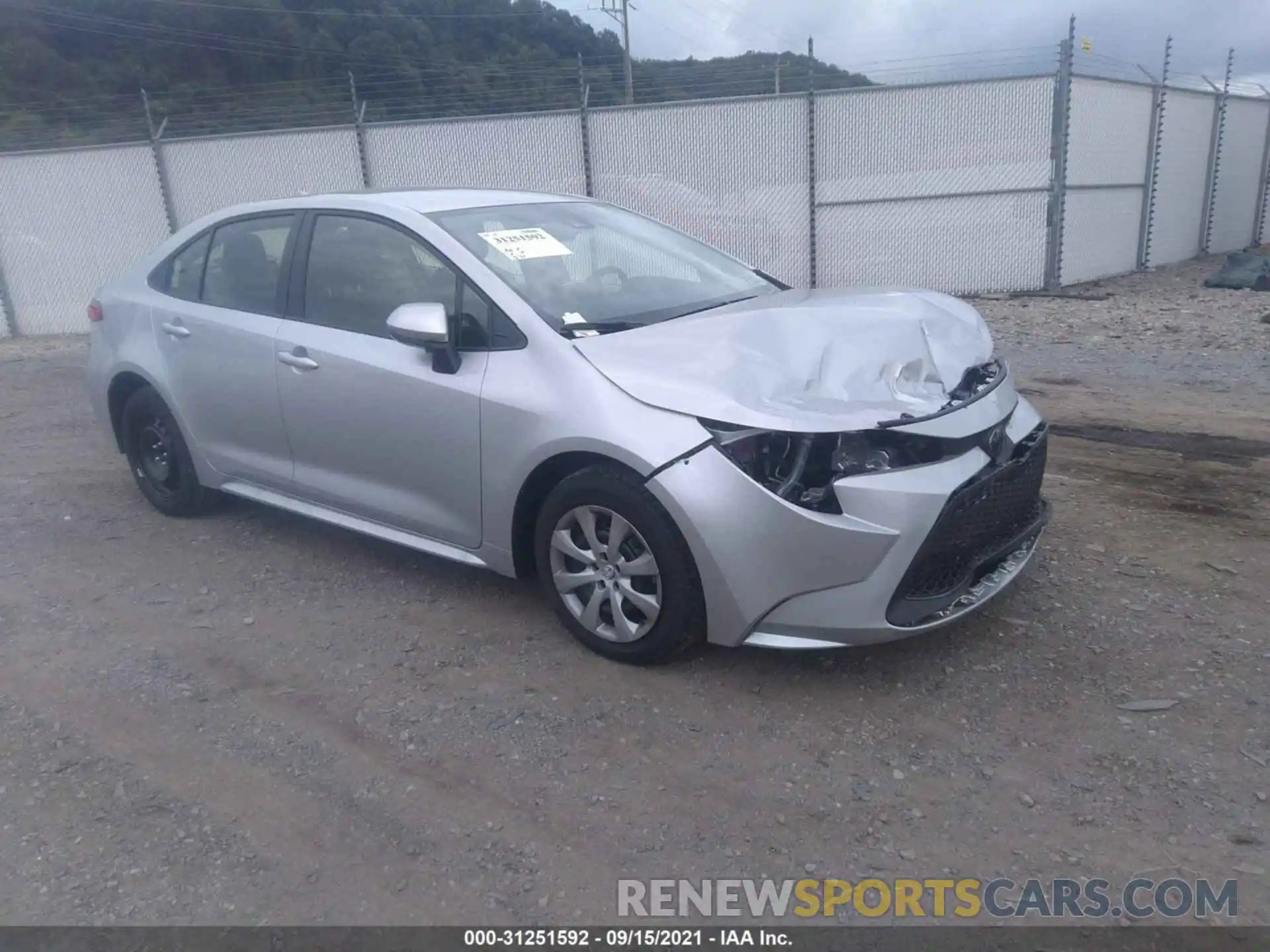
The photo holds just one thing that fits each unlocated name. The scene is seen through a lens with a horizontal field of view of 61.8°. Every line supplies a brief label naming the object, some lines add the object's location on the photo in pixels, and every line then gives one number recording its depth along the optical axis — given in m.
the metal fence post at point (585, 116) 12.98
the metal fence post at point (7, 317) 14.30
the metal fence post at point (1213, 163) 16.06
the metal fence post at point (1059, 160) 11.97
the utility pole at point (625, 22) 28.52
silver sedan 3.34
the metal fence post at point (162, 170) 13.92
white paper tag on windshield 4.23
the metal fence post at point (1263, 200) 18.25
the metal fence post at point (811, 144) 12.52
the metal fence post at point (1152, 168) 14.19
